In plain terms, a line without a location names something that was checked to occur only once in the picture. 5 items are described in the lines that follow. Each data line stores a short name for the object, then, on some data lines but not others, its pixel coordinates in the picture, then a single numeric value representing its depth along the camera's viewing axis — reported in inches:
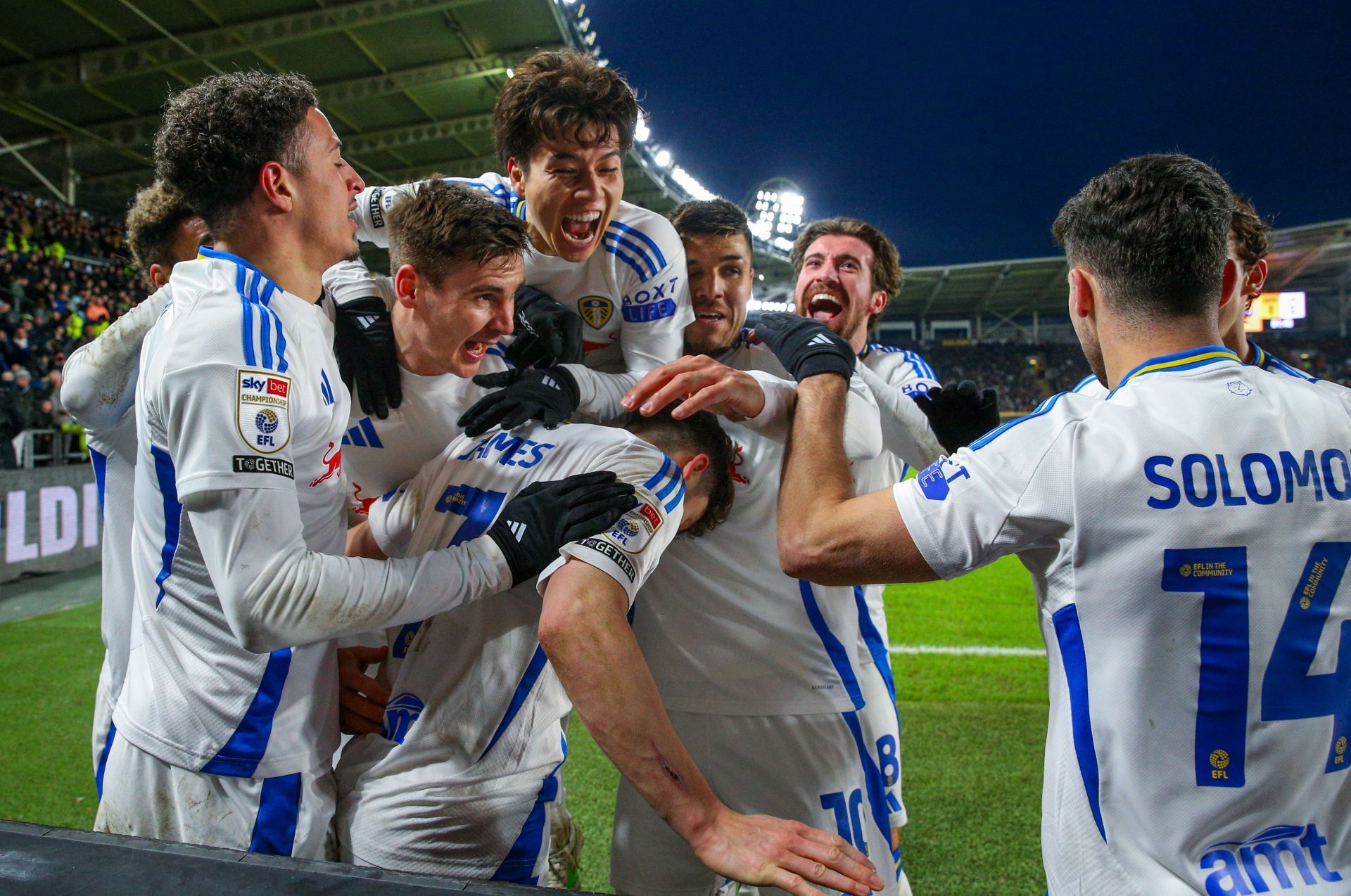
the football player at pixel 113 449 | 90.7
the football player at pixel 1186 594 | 53.2
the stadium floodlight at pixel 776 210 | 1185.4
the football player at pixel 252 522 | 57.9
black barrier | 40.2
